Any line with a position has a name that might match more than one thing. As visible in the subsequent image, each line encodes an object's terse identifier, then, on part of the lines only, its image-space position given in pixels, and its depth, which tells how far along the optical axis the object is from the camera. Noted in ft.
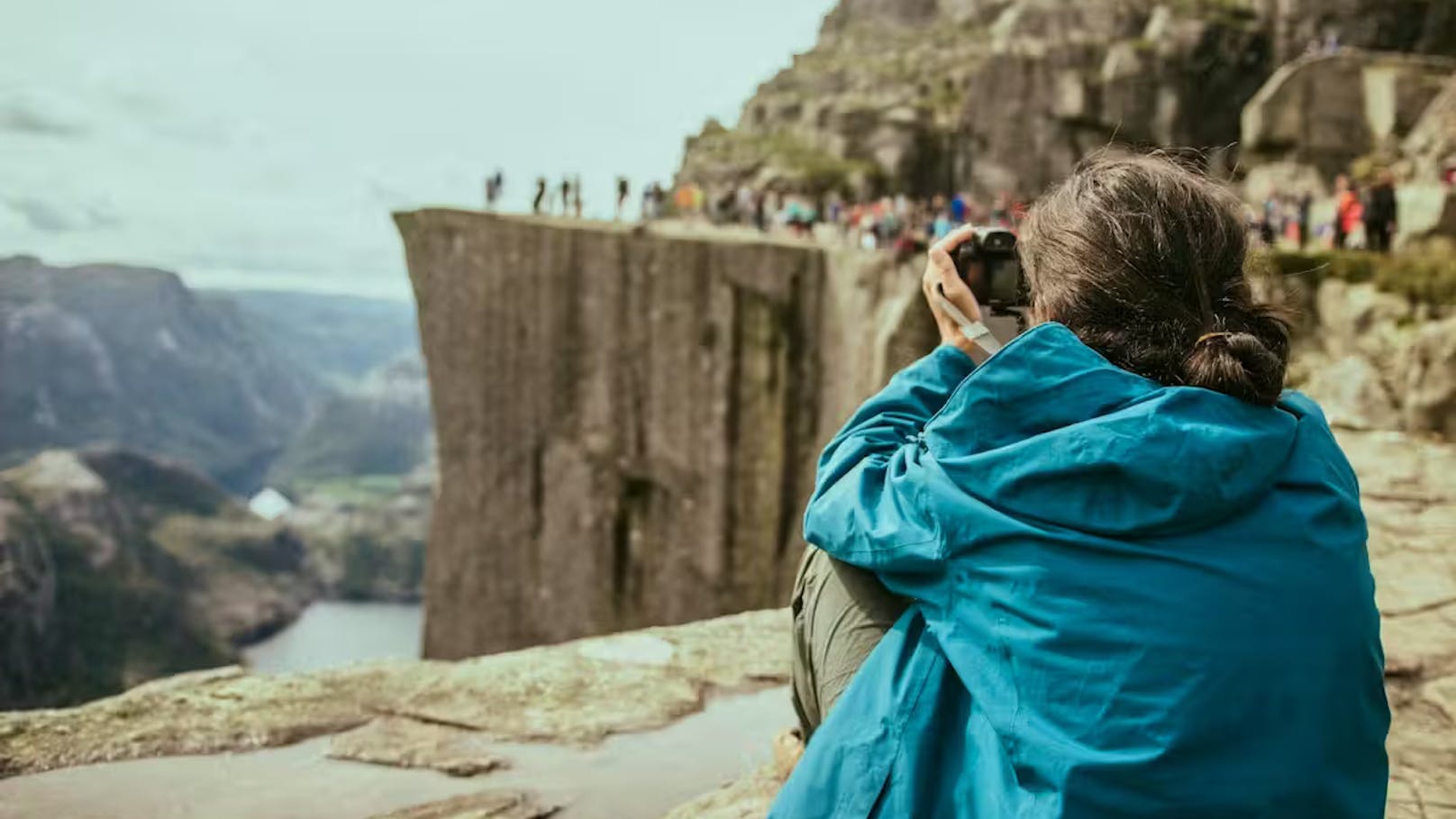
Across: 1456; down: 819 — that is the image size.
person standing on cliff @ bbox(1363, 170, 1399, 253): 42.37
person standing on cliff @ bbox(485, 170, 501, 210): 63.72
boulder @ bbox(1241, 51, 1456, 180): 61.62
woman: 4.76
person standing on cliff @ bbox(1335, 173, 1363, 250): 44.27
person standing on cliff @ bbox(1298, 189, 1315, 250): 49.42
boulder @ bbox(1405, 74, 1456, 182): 47.60
